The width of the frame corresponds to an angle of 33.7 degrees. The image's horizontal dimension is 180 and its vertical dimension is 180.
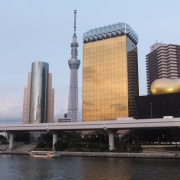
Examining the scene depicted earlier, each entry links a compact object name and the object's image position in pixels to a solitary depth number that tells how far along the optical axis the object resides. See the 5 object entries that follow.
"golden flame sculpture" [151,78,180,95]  109.38
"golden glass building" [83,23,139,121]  166.50
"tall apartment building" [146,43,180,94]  185.62
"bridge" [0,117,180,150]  79.69
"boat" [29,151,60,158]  74.46
